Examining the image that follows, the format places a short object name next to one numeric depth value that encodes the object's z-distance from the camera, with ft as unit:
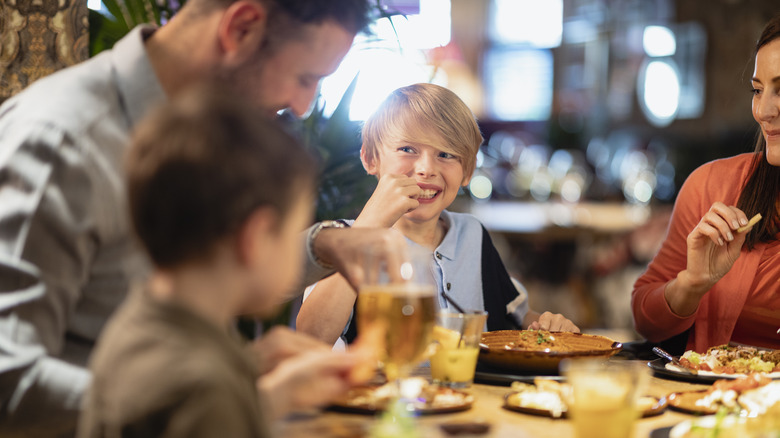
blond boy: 6.47
